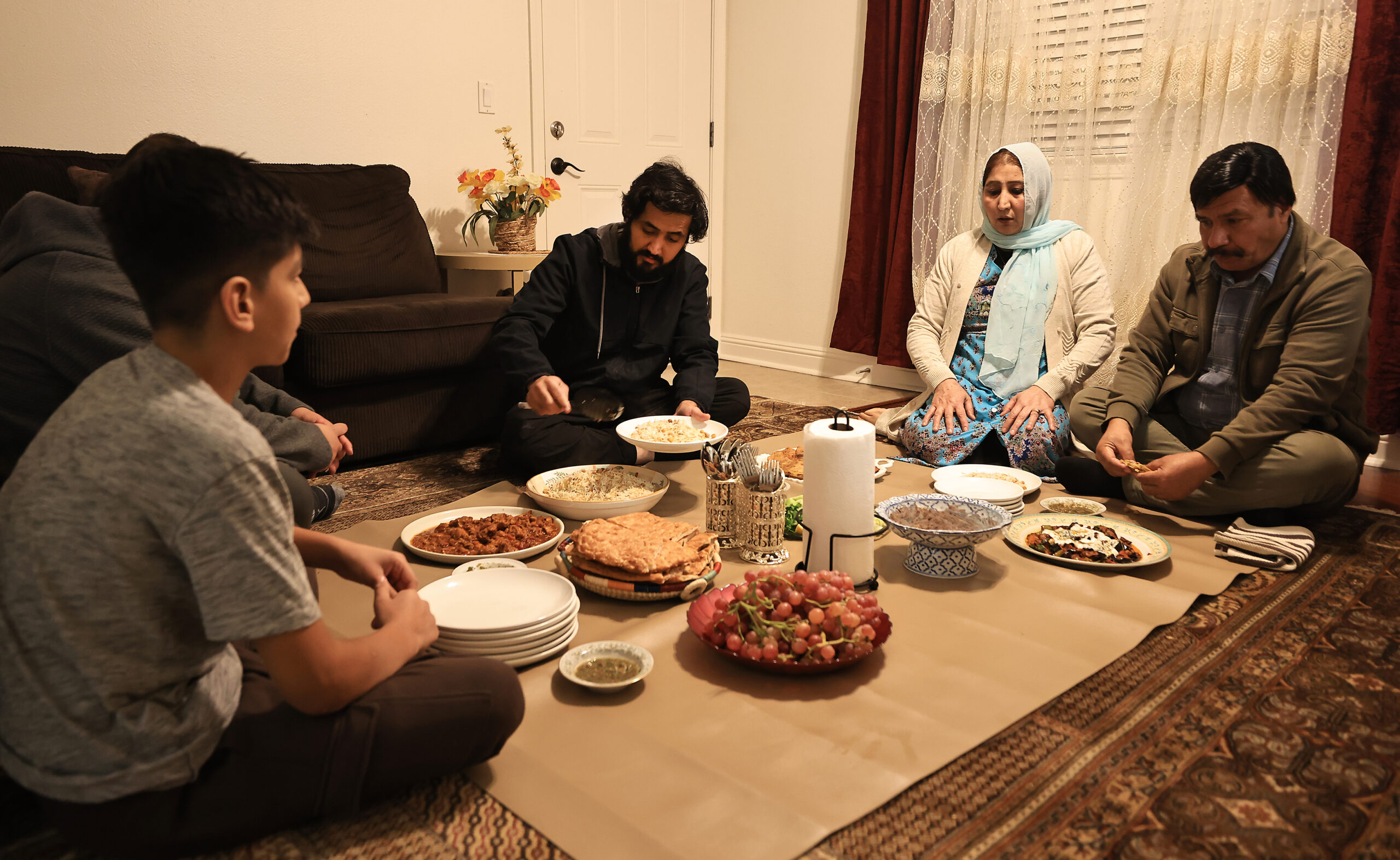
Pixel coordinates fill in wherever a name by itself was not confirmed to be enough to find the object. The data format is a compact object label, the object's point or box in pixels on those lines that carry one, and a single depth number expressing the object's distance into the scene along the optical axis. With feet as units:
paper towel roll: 5.76
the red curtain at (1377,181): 10.21
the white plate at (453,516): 6.61
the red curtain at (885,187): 14.98
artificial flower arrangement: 13.73
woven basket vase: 13.98
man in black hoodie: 8.81
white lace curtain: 10.90
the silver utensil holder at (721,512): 6.95
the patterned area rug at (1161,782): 3.95
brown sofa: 9.71
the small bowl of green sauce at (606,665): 4.98
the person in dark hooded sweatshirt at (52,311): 5.55
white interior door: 15.93
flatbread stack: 5.86
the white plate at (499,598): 5.27
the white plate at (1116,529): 6.82
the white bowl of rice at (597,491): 7.39
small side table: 13.43
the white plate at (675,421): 7.80
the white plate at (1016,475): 8.48
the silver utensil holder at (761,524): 6.61
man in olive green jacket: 7.52
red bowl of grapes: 5.10
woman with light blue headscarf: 9.81
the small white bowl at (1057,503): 7.88
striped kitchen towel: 7.07
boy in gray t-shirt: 3.14
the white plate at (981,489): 7.91
